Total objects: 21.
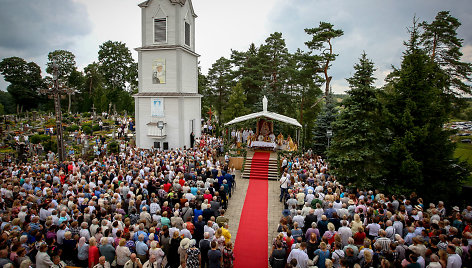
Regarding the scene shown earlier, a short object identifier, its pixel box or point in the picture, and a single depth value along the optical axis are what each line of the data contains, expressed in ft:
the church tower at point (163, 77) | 75.00
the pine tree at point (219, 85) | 128.60
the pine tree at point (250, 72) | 113.19
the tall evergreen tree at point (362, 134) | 39.68
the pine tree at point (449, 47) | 62.75
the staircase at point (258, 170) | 57.93
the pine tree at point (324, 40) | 90.12
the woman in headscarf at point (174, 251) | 23.25
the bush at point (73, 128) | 111.55
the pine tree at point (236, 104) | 102.61
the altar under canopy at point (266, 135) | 68.80
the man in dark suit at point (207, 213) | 29.29
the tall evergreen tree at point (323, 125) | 75.87
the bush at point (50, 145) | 77.46
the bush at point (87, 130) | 107.65
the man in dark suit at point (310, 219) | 28.04
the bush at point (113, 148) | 77.56
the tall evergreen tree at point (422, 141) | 36.99
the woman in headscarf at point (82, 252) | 21.75
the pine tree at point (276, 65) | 111.14
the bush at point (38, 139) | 85.09
